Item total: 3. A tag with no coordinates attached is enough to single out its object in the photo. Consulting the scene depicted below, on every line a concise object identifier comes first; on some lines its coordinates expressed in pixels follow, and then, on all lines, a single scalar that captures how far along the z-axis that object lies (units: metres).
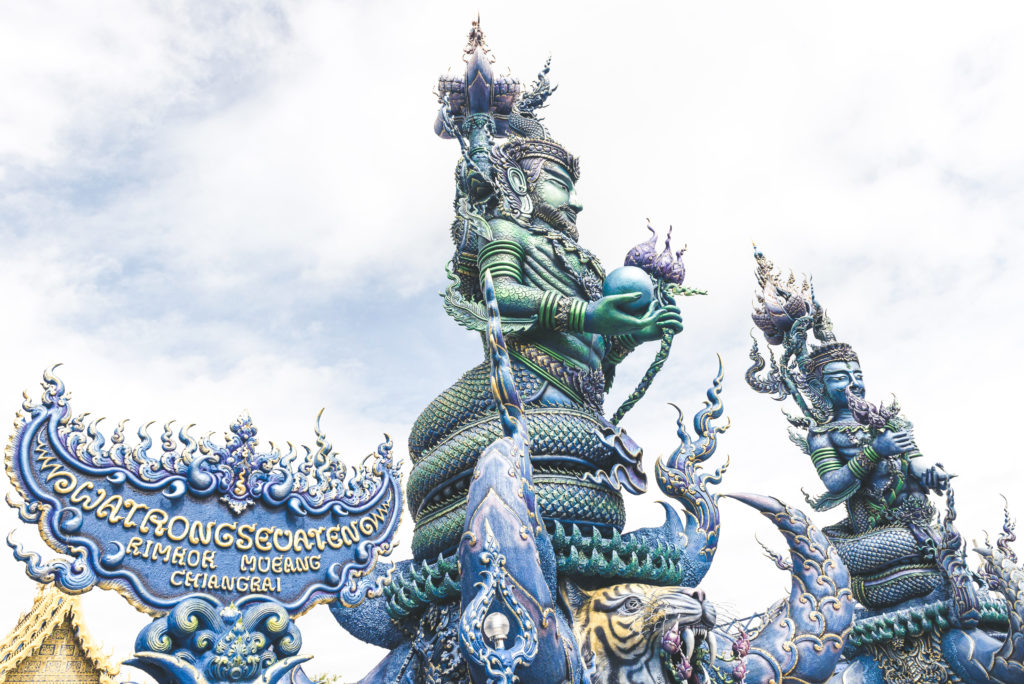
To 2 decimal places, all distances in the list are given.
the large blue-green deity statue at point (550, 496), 4.14
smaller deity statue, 9.12
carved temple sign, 4.53
